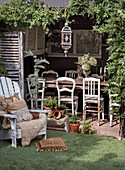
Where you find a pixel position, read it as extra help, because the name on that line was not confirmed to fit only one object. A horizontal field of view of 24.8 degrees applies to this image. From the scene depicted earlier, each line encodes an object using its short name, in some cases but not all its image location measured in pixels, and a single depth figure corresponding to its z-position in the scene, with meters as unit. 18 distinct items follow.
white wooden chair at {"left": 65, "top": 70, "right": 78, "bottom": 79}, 8.78
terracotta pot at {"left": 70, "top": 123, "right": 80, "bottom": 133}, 5.79
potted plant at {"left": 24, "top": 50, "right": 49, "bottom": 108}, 6.14
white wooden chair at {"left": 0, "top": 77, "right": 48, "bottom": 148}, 4.65
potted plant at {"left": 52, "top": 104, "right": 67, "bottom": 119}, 5.75
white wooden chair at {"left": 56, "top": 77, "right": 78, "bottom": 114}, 6.79
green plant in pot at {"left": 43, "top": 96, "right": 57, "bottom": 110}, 6.02
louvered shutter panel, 6.34
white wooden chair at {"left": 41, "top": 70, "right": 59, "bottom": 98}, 7.46
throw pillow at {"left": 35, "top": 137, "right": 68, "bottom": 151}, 4.69
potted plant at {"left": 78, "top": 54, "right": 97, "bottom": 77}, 7.37
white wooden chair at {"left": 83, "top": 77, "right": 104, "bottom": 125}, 6.63
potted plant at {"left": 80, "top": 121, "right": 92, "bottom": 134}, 5.73
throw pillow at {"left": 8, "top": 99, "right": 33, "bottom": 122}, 4.98
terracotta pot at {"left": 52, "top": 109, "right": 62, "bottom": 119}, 5.73
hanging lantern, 5.79
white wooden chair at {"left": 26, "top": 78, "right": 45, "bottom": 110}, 6.66
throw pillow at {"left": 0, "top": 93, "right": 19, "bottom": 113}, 4.95
